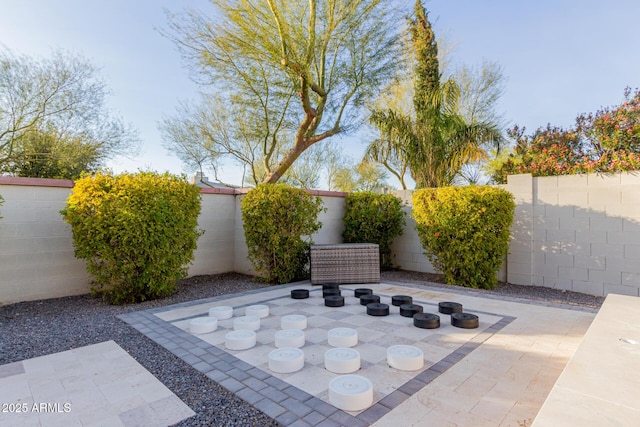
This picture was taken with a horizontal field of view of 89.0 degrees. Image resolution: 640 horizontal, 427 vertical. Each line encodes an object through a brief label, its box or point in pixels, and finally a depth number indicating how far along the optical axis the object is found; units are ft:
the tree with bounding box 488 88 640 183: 17.87
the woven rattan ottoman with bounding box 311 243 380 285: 19.12
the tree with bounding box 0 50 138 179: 33.99
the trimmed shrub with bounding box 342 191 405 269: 24.11
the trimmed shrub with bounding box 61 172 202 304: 14.06
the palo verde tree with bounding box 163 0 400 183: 26.30
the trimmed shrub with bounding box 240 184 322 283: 19.07
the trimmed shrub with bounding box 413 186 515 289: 18.28
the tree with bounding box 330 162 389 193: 64.18
